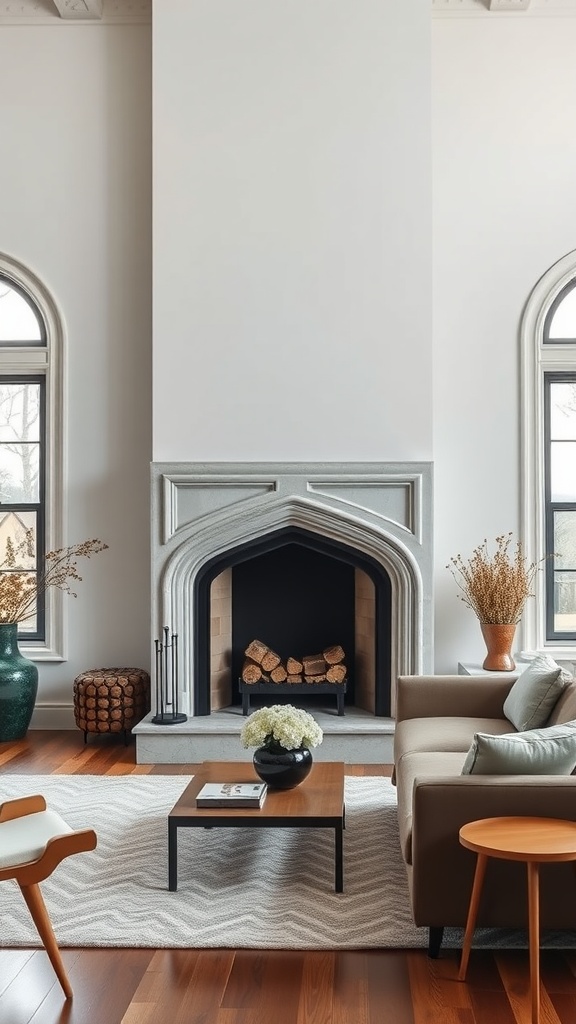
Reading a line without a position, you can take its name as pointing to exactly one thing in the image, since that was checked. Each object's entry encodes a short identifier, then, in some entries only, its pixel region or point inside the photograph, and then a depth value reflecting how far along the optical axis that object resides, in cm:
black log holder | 591
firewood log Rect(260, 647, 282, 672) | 602
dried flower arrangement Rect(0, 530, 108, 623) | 611
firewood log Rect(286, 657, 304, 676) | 599
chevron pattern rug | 318
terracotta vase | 578
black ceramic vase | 378
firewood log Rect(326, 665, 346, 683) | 598
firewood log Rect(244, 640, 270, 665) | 604
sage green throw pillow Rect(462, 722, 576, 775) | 302
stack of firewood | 598
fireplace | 575
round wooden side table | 261
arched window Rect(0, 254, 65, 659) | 641
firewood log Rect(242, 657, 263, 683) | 596
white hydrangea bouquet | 376
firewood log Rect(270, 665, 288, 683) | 600
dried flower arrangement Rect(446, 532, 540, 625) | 579
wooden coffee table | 346
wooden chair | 276
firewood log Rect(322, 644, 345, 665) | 604
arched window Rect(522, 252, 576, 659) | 625
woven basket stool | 592
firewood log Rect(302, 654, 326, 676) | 600
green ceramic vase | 594
